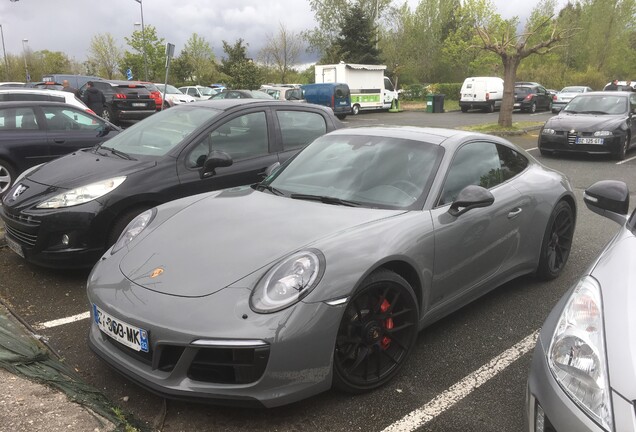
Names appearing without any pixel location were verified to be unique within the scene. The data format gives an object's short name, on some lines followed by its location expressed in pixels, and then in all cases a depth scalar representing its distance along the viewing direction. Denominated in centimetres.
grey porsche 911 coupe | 237
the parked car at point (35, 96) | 1090
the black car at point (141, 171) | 418
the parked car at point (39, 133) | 699
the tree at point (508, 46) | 1553
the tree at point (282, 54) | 5088
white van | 2814
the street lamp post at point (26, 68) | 4430
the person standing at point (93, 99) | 1413
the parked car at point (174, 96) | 2291
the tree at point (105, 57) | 5294
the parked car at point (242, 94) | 2027
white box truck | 2829
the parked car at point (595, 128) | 1099
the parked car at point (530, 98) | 2836
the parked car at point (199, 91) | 2775
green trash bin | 2908
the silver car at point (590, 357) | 160
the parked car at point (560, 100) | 2845
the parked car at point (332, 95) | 2483
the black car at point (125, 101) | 1762
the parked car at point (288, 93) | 2502
